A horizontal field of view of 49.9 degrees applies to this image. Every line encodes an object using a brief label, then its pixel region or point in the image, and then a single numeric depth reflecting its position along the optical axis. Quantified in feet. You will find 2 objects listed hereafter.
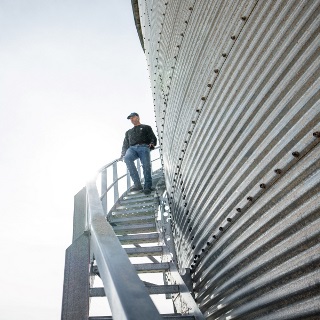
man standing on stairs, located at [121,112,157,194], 23.70
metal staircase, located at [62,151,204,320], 4.11
